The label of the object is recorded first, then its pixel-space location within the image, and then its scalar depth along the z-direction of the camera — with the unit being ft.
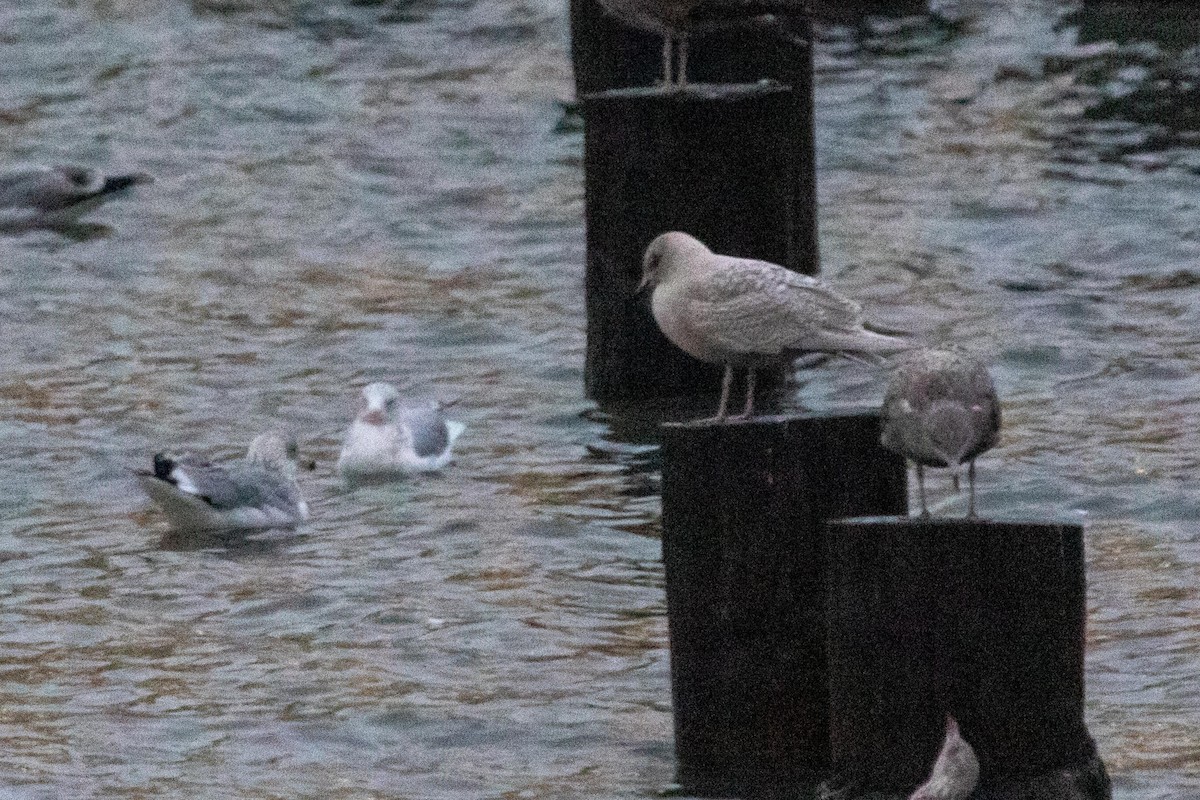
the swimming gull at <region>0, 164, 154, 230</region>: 122.72
